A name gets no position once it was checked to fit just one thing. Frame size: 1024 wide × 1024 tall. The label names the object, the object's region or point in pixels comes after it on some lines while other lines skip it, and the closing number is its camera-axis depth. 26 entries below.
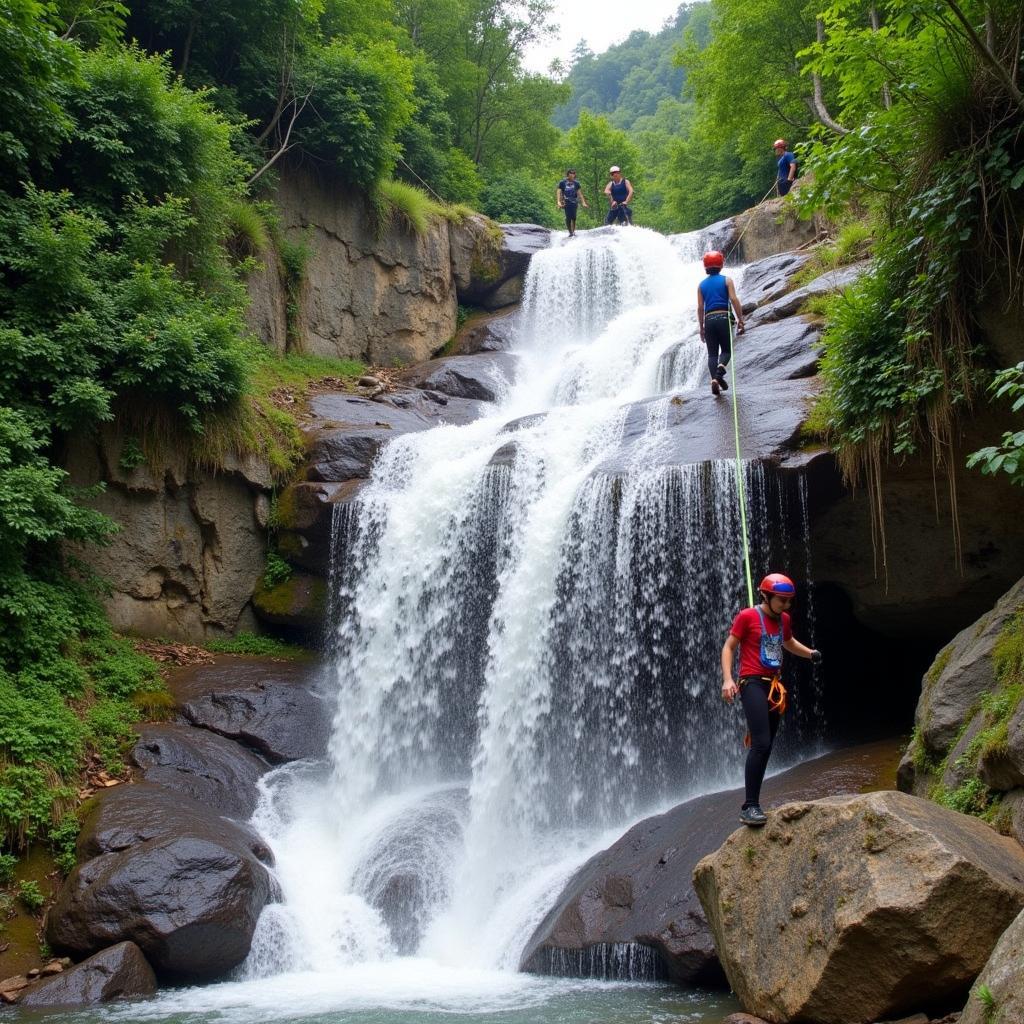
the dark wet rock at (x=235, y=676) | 10.23
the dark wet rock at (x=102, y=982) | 6.18
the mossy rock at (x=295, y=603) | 11.80
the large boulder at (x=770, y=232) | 17.75
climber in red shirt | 5.05
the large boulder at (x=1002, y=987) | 3.18
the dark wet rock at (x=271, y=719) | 9.80
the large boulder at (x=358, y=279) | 16.84
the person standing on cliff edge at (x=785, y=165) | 16.72
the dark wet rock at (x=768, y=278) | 13.39
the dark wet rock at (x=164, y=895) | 6.69
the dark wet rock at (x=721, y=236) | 18.75
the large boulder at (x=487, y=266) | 19.45
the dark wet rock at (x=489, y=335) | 17.98
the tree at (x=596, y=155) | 31.44
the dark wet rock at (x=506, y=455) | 10.90
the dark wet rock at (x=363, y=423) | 12.47
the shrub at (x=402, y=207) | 17.75
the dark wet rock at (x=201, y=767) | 8.72
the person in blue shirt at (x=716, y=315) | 10.14
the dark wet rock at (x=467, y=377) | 15.94
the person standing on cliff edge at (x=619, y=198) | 20.64
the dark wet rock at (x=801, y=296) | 11.81
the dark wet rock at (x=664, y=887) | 5.91
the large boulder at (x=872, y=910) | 4.07
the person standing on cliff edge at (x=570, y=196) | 19.94
